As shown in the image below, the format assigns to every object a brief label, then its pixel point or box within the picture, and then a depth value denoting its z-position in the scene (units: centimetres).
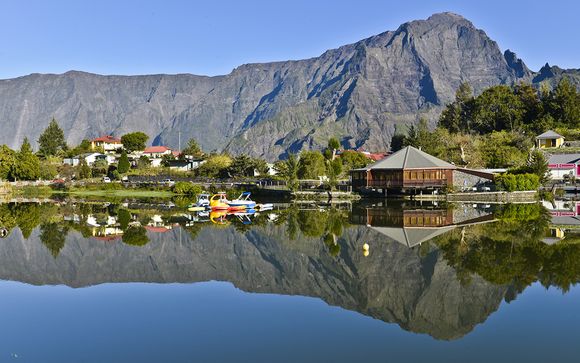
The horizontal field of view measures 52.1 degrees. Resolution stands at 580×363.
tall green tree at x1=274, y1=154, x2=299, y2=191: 6694
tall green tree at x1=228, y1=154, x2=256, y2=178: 8994
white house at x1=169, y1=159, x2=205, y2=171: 10467
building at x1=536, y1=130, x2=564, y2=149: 8006
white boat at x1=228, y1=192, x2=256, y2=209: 5131
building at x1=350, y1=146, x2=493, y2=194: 5897
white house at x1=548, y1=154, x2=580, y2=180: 7506
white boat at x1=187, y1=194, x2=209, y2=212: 5200
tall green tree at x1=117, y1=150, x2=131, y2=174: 9625
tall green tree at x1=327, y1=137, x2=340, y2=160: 10740
